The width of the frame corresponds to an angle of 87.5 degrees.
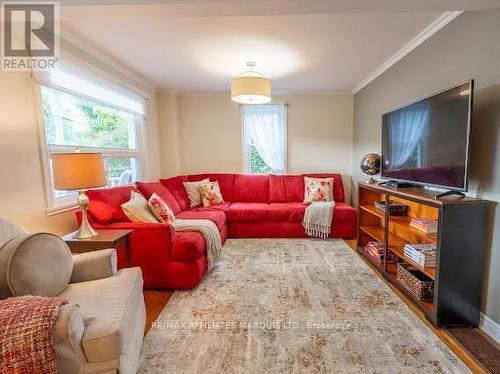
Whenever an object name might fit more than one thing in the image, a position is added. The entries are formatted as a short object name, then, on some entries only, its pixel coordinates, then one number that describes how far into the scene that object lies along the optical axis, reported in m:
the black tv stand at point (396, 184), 2.43
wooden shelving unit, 1.66
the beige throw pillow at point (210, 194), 3.96
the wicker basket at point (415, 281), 1.93
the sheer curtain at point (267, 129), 4.48
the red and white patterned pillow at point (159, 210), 2.56
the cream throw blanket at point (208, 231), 2.54
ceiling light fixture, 2.71
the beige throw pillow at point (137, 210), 2.38
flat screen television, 1.69
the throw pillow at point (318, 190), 4.00
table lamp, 1.79
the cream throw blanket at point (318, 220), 3.59
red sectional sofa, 2.26
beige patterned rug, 1.46
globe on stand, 3.02
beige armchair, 1.05
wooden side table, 1.88
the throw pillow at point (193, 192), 3.92
